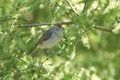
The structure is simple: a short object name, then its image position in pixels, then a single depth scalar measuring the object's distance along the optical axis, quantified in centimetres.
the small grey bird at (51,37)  1340
